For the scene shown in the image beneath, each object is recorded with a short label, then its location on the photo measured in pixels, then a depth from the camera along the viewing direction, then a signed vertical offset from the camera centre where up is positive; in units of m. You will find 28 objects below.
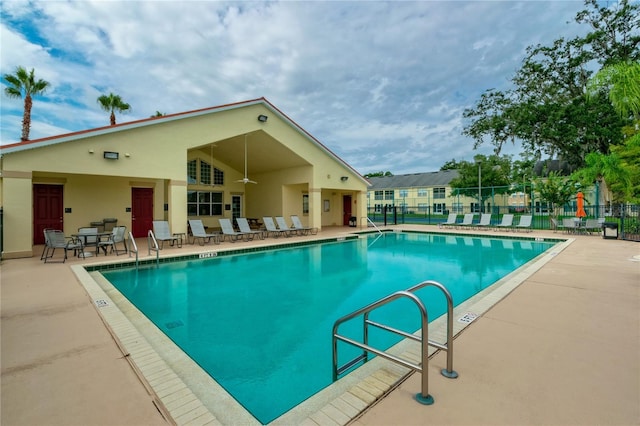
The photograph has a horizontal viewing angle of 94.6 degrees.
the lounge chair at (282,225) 15.26 -0.59
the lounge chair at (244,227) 13.89 -0.62
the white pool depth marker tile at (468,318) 3.96 -1.45
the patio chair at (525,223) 16.47 -0.60
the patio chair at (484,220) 17.25 -0.44
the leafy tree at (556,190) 16.05 +1.20
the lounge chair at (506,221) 16.77 -0.52
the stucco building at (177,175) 9.02 +1.69
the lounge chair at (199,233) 12.24 -0.79
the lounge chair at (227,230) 13.50 -0.74
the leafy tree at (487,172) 31.59 +4.46
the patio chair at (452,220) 18.41 -0.46
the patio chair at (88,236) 9.35 -0.67
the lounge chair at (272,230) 14.88 -0.81
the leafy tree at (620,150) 6.26 +2.37
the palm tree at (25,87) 19.17 +8.65
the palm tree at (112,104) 23.06 +8.77
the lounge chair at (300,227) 16.00 -0.73
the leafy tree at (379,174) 76.06 +10.16
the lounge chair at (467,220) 17.74 -0.45
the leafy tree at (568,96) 19.36 +8.98
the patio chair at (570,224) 15.12 -0.61
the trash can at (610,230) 12.66 -0.79
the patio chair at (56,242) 8.48 -0.78
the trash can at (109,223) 12.58 -0.36
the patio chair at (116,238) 9.55 -0.80
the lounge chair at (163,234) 11.23 -0.75
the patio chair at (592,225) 14.57 -0.65
